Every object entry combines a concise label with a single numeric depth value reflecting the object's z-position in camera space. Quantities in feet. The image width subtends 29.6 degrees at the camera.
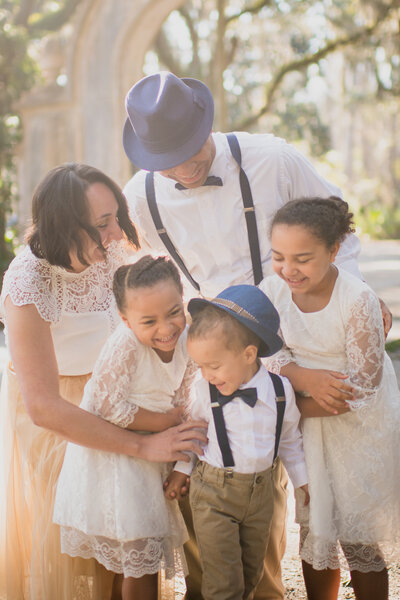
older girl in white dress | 8.52
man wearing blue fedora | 10.11
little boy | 8.29
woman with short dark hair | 8.75
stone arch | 33.53
